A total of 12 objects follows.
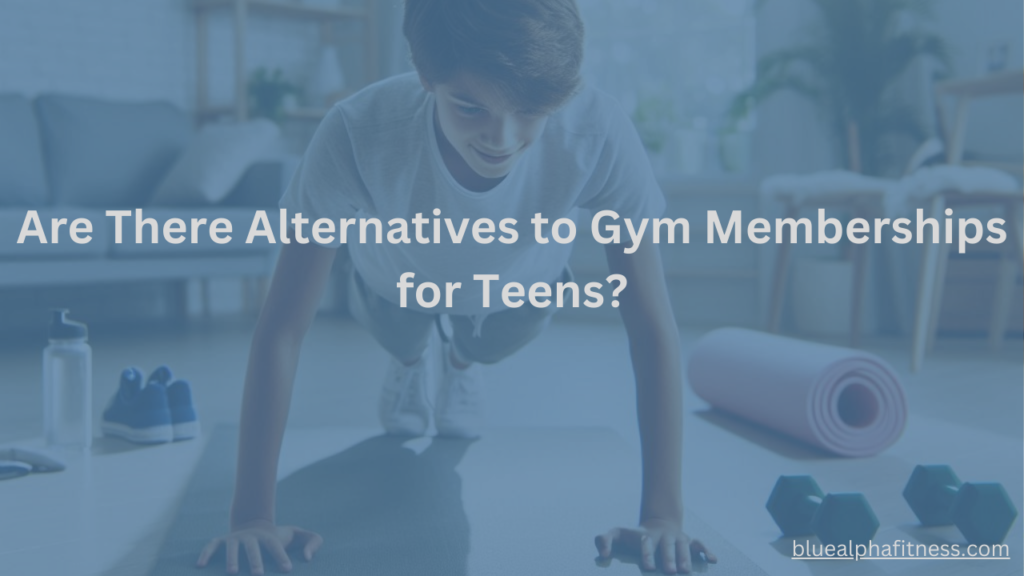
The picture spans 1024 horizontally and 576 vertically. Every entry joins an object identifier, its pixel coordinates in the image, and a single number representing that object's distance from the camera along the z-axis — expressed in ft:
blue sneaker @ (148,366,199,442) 6.06
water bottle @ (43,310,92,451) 5.66
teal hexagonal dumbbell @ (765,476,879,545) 3.99
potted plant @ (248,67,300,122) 13.62
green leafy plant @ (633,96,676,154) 13.92
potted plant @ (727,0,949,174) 11.66
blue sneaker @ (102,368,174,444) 5.92
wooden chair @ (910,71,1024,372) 8.32
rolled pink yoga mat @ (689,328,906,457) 5.77
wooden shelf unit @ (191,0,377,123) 13.23
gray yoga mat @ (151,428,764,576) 3.84
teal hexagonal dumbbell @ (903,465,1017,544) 4.08
